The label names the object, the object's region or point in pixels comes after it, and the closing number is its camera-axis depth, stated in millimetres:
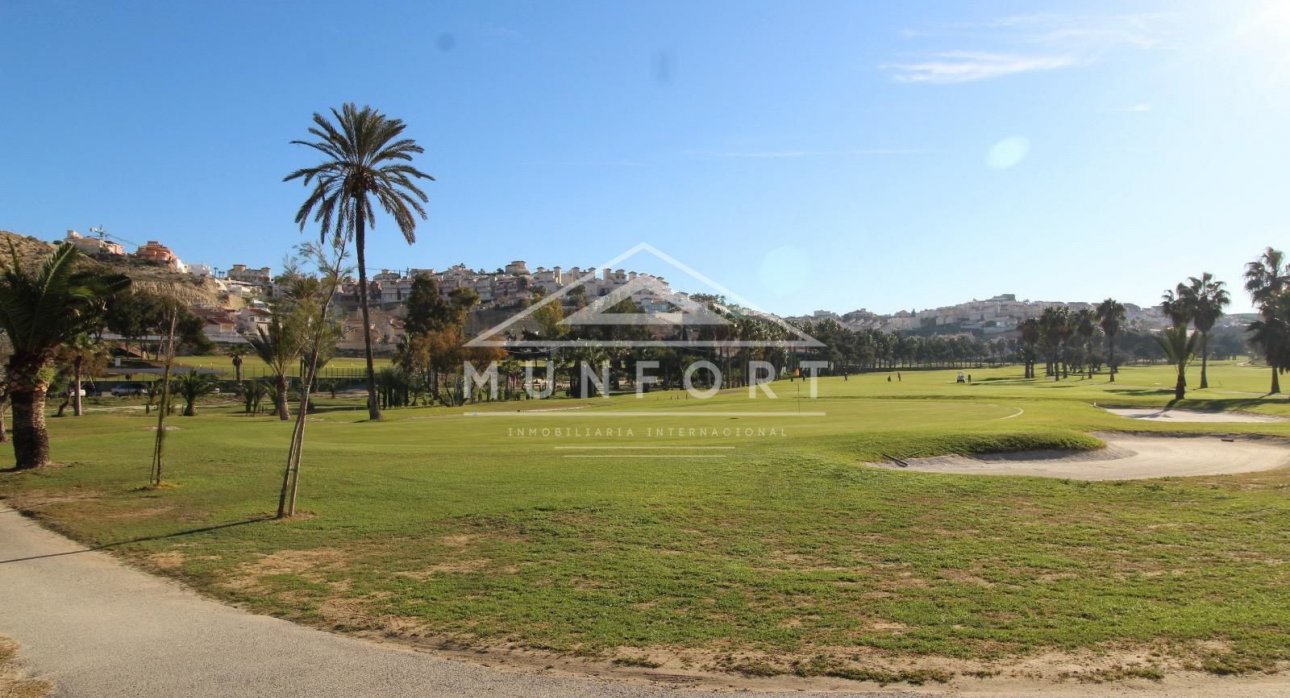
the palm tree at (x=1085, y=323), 120900
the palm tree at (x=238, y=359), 72625
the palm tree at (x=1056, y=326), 114225
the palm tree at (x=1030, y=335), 117500
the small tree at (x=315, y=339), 14734
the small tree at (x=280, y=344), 43406
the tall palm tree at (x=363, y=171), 39875
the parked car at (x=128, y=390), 79188
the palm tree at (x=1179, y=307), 86250
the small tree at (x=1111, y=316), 111875
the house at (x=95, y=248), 177212
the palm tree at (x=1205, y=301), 86688
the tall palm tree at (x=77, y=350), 22969
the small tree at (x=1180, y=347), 65750
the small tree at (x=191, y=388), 52938
